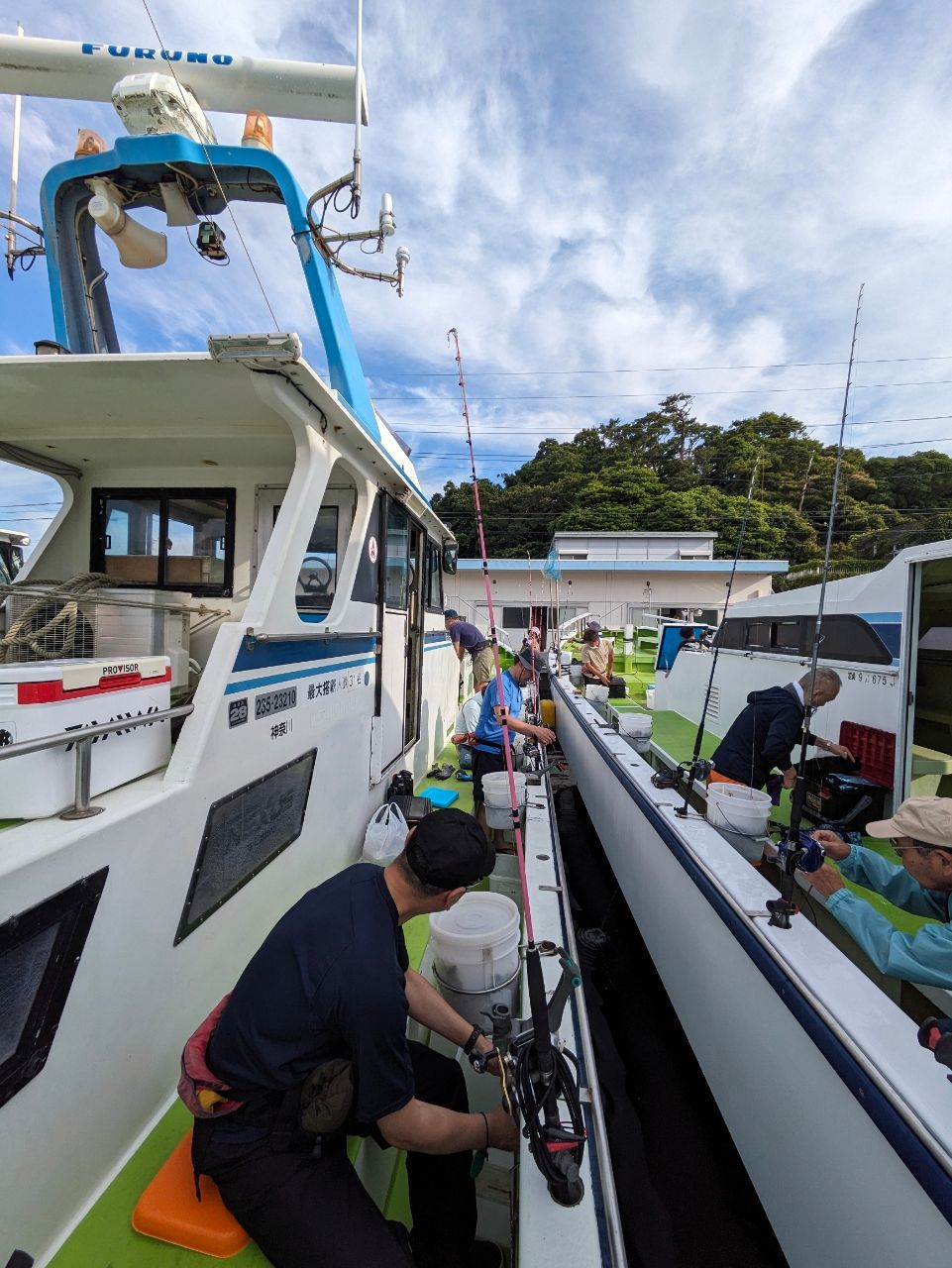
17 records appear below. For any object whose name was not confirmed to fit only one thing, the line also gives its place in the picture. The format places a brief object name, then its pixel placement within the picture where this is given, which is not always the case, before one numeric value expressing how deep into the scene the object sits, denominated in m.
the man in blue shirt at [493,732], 4.49
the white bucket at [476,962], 2.21
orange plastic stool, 1.41
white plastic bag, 3.40
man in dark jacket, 3.66
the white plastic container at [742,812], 2.85
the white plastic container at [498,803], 3.61
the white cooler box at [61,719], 1.44
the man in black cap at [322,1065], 1.37
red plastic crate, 3.65
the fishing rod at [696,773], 3.16
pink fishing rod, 1.37
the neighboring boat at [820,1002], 1.38
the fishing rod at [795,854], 2.06
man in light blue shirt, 1.77
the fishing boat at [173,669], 1.39
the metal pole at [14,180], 3.36
